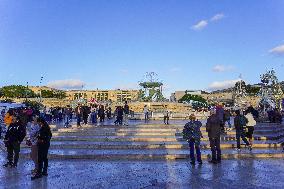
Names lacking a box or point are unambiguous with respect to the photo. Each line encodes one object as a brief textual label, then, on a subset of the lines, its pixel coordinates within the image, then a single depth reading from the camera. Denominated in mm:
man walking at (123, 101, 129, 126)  12959
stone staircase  6944
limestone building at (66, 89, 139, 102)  76287
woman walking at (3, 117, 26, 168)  5958
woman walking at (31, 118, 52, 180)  5091
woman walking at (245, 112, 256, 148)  7636
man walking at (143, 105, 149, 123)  15424
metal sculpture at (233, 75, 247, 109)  26438
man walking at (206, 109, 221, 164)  6159
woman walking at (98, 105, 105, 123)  13991
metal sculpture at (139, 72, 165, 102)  30486
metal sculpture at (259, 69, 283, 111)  24392
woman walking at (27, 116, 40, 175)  5033
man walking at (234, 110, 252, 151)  7500
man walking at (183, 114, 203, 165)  5998
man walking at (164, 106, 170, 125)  12956
